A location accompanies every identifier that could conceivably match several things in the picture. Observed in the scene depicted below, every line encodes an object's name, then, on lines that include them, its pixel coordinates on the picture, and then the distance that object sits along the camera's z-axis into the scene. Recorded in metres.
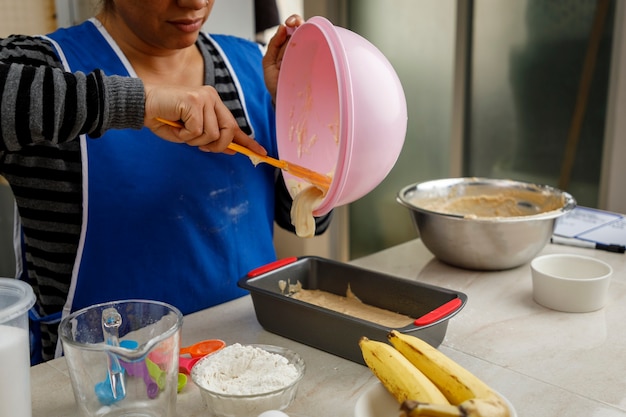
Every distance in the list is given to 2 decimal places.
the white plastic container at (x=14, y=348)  0.76
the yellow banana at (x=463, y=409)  0.66
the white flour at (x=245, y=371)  0.87
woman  1.25
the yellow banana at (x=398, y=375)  0.77
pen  1.54
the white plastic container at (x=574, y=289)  1.20
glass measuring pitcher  0.80
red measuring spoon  1.01
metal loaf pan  1.01
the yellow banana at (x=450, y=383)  0.69
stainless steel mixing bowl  1.37
